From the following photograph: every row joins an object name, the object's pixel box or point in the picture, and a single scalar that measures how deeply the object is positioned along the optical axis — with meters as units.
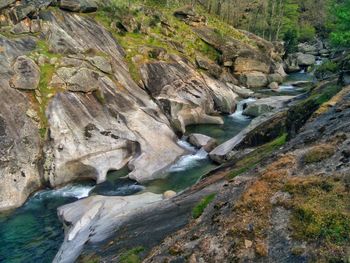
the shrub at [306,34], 118.44
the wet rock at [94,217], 20.67
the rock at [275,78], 69.88
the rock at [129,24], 55.62
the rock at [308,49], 104.74
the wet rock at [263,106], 49.44
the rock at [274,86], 66.50
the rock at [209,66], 59.53
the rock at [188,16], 71.69
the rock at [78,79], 38.97
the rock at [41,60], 39.81
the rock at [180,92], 45.84
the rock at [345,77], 26.48
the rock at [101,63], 43.19
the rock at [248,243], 11.79
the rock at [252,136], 31.25
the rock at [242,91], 60.31
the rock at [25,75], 36.56
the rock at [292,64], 86.69
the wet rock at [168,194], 25.95
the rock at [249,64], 68.06
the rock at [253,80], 67.25
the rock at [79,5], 48.00
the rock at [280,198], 12.75
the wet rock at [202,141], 38.68
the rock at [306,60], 89.31
